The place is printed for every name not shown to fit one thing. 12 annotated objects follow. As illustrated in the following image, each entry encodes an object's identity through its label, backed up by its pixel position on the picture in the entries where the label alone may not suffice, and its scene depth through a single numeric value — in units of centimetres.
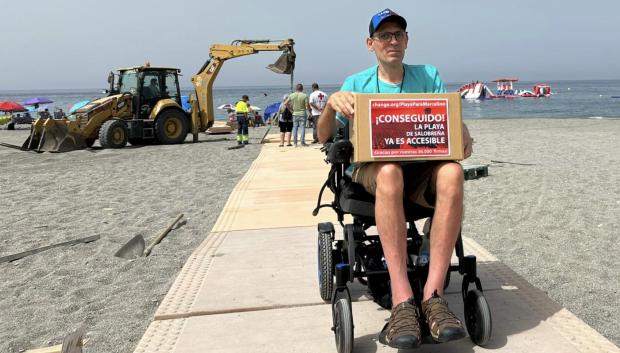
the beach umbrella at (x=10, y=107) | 3294
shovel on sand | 482
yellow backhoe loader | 1553
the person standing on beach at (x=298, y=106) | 1427
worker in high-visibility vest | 1584
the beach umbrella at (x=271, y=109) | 3213
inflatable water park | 6988
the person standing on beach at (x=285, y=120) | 1470
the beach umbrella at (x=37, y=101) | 3781
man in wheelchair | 229
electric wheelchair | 244
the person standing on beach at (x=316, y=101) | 1466
